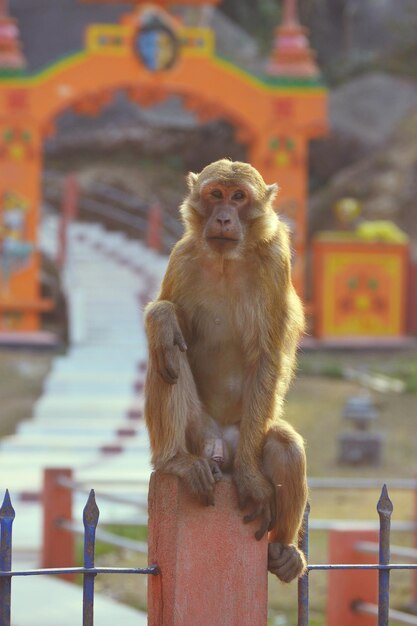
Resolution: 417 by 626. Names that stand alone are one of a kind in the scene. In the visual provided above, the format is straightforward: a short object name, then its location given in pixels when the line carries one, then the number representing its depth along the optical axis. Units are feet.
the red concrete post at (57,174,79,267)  64.44
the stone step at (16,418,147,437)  48.49
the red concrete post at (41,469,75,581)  30.42
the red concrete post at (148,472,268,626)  14.93
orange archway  61.21
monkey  15.20
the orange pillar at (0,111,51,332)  61.11
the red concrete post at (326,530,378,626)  25.58
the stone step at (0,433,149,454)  46.26
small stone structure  45.57
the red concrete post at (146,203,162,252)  68.39
